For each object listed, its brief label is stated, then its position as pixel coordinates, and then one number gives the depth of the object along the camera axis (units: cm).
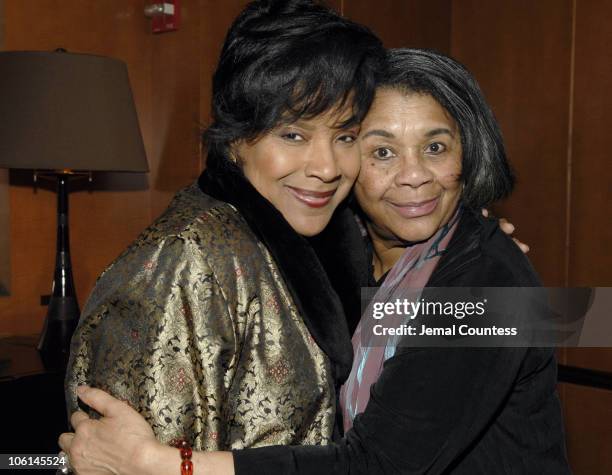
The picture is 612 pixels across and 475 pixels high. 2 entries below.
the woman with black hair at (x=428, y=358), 125
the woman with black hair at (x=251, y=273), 119
